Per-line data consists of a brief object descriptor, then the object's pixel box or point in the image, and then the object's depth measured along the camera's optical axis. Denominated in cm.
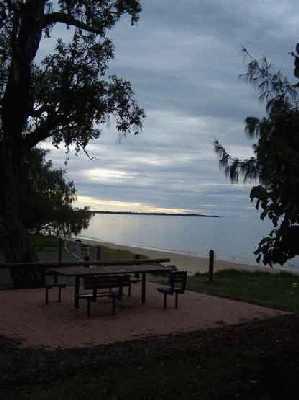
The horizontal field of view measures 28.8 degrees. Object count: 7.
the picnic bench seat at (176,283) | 1201
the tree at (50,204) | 3144
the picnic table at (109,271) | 1116
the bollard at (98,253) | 2078
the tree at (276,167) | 556
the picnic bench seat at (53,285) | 1206
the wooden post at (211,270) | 1796
